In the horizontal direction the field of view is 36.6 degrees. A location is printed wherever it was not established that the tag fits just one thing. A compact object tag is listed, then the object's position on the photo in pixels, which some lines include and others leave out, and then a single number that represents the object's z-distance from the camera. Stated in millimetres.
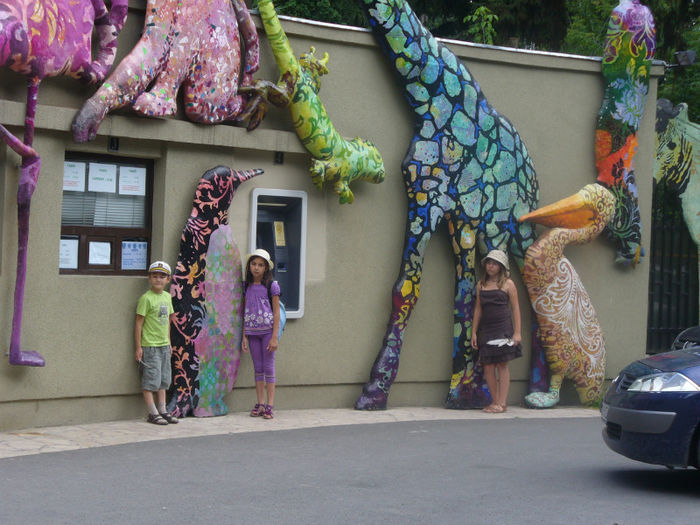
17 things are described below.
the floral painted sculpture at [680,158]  13820
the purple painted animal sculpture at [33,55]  8336
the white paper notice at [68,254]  9277
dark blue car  6918
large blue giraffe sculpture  10945
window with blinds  9344
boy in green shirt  9266
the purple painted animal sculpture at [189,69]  9078
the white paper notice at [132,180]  9656
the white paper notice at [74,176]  9289
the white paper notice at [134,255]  9680
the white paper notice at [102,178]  9453
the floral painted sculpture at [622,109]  12367
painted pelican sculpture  11789
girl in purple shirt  9867
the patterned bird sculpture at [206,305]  9656
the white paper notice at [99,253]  9469
